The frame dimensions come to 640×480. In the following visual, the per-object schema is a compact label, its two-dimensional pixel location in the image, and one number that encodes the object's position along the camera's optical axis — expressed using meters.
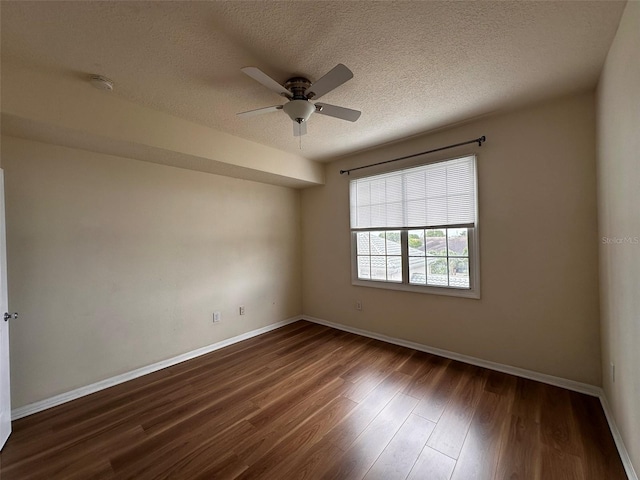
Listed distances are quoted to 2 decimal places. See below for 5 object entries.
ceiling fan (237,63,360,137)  1.68
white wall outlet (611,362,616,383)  1.75
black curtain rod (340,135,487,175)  2.60
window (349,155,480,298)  2.76
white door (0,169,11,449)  1.71
